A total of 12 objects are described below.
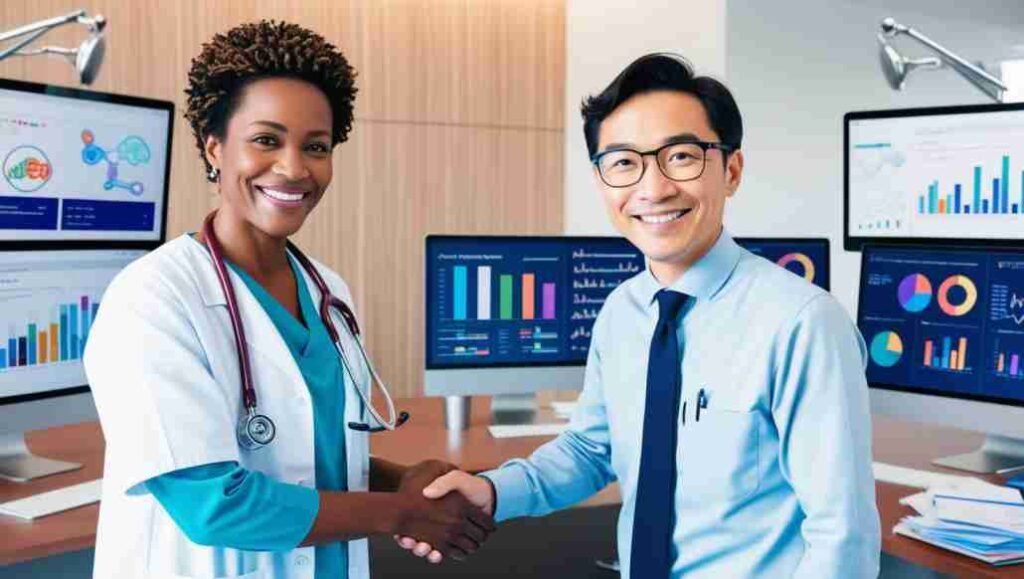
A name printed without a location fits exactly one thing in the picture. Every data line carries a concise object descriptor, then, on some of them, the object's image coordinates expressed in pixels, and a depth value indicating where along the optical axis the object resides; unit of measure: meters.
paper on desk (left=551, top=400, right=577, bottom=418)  2.79
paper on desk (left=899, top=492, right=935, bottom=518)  1.86
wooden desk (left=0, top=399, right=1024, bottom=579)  1.69
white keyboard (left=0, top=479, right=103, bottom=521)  1.82
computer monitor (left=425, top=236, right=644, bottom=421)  2.62
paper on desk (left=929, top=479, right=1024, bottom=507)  1.85
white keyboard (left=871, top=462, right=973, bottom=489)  2.11
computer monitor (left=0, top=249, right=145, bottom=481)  2.01
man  1.31
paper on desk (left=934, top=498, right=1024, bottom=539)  1.72
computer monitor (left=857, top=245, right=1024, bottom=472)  2.16
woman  1.35
